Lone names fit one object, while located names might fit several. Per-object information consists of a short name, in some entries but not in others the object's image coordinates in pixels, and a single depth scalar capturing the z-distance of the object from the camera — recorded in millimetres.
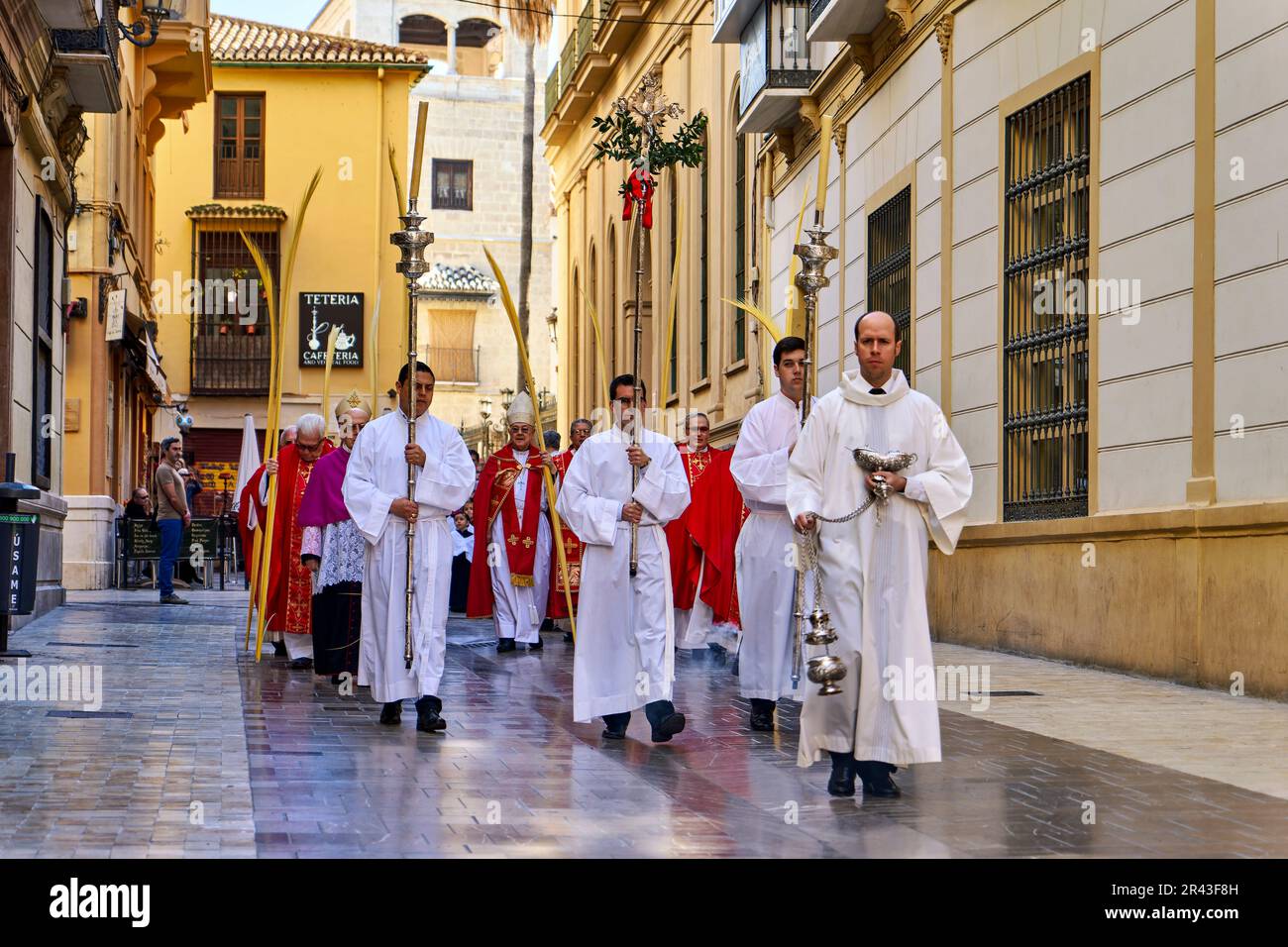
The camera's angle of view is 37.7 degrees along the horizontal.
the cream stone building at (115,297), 24031
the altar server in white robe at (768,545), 10047
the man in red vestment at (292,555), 13891
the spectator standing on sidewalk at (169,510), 22297
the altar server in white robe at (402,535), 9961
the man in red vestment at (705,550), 14344
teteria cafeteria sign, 40688
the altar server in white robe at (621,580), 9570
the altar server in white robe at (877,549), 7422
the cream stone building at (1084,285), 10914
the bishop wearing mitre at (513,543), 16453
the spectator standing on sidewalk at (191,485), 29795
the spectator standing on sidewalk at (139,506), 25422
